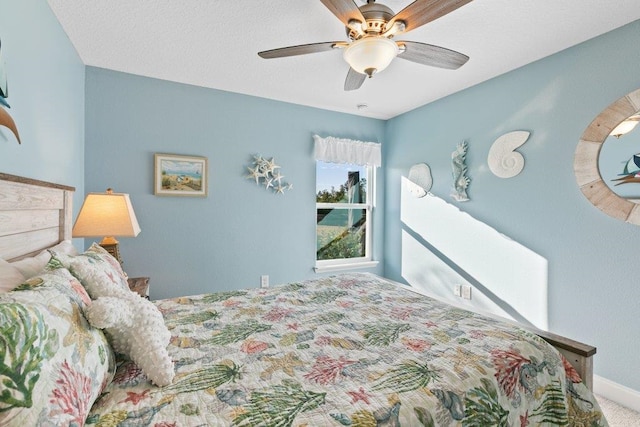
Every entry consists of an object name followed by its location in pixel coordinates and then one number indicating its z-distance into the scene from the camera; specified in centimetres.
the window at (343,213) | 377
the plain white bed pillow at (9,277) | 94
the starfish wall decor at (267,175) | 326
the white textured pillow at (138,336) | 94
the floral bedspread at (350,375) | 85
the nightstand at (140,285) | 213
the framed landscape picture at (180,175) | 286
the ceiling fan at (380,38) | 144
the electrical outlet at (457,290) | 309
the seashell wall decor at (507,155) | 257
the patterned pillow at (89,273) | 107
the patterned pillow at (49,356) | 57
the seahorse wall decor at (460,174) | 304
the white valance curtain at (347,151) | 359
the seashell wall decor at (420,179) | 346
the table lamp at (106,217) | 199
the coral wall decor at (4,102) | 124
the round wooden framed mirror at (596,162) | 195
